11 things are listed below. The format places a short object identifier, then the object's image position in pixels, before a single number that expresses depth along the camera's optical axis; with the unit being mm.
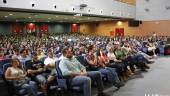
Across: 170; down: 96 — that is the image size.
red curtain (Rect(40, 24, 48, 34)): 15175
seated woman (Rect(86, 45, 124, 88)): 3579
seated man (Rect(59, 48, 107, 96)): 2847
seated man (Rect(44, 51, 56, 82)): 3099
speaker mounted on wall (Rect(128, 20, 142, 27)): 14717
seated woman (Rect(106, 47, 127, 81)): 4131
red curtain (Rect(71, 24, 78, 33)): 16881
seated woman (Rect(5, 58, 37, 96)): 2708
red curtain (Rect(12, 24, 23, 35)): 13708
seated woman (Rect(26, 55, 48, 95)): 3073
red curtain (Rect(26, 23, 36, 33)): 14516
